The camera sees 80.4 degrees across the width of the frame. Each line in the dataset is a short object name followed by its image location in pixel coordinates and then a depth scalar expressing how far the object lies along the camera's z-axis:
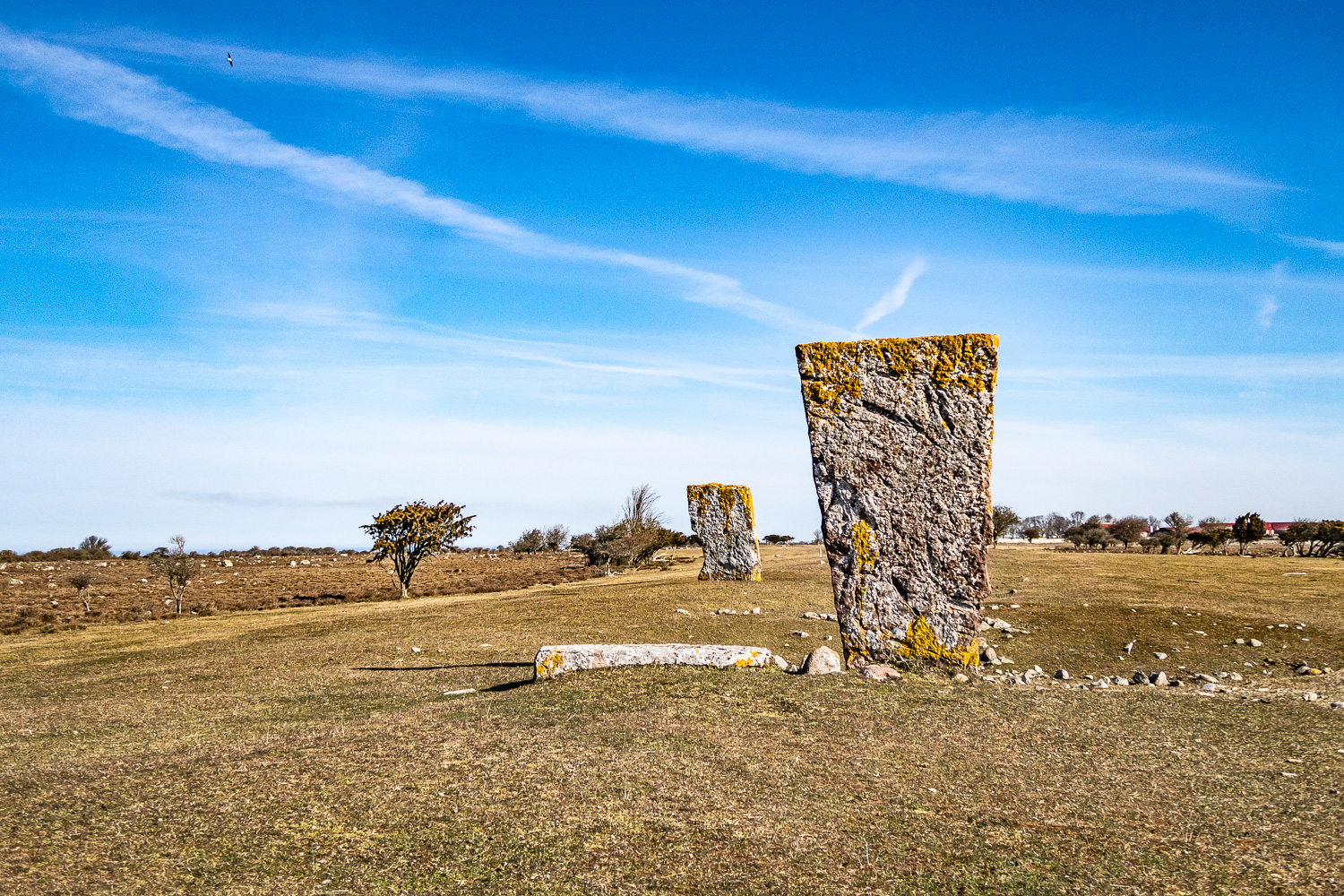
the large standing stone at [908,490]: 9.41
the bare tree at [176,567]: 26.56
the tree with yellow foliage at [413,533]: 29.83
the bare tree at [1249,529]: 45.41
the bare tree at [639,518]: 40.34
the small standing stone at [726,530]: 23.86
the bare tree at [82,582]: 27.33
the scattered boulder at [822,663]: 8.90
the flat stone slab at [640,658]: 8.77
